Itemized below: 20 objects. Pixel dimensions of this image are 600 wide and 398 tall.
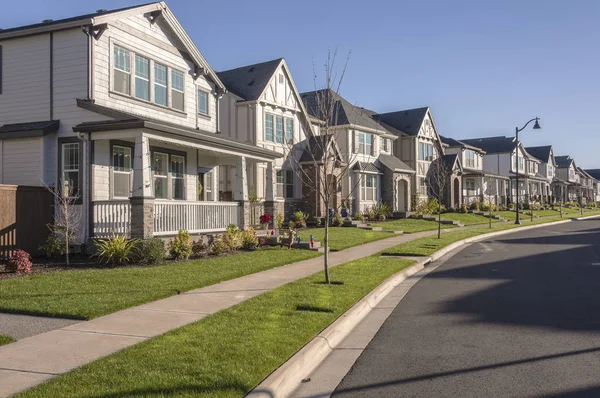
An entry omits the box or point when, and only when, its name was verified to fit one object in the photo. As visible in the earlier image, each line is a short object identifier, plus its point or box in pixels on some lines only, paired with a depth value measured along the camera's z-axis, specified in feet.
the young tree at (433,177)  154.81
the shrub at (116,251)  45.60
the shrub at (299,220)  93.86
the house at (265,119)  90.48
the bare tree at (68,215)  50.31
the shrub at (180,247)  50.70
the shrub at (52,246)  50.16
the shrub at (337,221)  101.14
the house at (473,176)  181.98
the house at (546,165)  273.54
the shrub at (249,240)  60.70
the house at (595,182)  401.39
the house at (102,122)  51.19
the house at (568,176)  317.42
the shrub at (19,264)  41.19
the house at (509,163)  223.92
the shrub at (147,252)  46.91
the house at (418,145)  151.02
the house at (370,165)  119.10
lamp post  118.36
